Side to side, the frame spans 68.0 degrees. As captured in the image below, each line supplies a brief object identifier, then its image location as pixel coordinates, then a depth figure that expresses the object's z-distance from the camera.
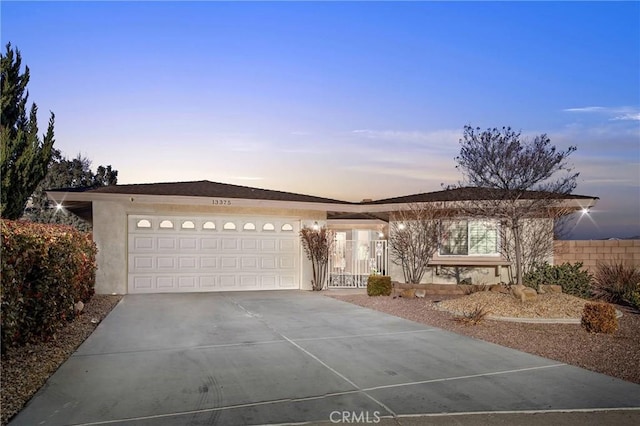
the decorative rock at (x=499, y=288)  12.60
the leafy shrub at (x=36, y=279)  5.77
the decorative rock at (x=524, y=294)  10.23
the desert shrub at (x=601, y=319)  8.19
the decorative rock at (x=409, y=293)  13.66
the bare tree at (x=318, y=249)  15.60
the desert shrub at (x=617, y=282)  12.05
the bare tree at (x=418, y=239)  14.89
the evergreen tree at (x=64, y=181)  23.61
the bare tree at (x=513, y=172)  10.64
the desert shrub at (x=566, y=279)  12.44
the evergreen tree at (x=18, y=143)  12.02
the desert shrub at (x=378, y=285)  13.95
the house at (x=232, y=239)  13.74
